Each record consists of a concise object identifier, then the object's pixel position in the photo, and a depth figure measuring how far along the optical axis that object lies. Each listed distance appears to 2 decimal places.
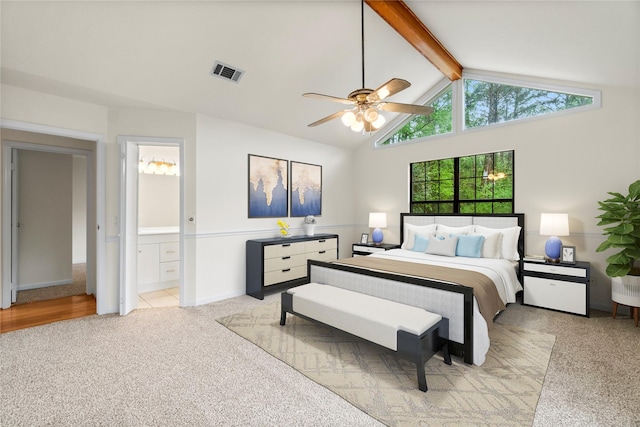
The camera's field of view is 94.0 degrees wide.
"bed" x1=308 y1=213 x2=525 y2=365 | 2.52
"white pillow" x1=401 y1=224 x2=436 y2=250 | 4.87
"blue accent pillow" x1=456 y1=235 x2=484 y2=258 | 4.11
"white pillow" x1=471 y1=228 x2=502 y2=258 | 4.09
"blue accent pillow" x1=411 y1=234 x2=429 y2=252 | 4.63
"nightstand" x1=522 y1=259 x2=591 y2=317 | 3.56
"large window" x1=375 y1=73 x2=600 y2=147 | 4.09
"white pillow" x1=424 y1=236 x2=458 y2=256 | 4.23
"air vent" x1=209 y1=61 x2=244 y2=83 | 3.41
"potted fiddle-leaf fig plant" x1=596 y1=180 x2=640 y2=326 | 3.18
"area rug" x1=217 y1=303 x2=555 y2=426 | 1.91
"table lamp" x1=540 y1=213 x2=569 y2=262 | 3.79
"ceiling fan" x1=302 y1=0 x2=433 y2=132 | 2.59
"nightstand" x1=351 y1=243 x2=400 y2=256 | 5.42
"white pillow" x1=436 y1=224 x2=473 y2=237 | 4.52
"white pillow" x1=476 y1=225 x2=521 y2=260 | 4.14
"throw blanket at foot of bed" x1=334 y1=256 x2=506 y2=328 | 2.70
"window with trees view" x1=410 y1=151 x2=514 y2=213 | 4.63
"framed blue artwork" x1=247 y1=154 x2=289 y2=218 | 4.77
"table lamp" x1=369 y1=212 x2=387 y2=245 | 5.72
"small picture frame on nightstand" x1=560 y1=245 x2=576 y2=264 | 3.74
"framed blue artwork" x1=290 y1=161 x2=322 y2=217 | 5.46
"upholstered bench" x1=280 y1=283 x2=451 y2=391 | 2.21
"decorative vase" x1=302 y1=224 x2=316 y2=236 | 5.42
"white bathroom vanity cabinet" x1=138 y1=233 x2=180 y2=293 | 4.66
